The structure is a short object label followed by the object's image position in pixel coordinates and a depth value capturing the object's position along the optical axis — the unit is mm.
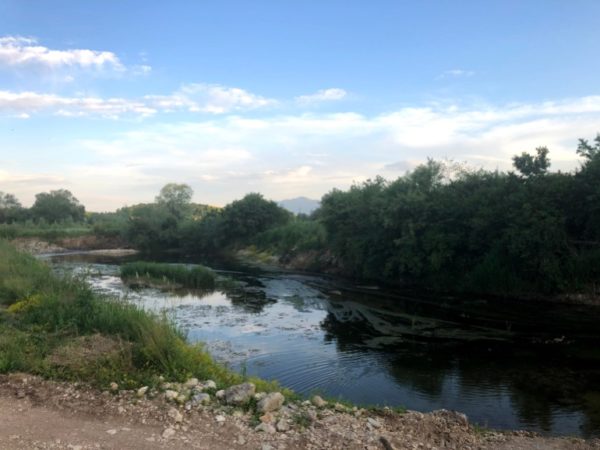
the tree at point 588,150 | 24716
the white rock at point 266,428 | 6707
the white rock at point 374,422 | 7445
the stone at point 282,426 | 6820
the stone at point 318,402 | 8160
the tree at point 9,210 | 96375
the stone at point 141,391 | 7476
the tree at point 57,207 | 99212
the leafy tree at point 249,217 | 62438
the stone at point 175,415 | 6766
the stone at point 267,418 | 7004
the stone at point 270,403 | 7332
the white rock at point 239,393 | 7512
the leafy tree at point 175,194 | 104088
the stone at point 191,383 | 7941
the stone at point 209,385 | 7974
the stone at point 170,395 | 7418
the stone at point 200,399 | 7398
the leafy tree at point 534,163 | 27969
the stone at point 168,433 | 6324
